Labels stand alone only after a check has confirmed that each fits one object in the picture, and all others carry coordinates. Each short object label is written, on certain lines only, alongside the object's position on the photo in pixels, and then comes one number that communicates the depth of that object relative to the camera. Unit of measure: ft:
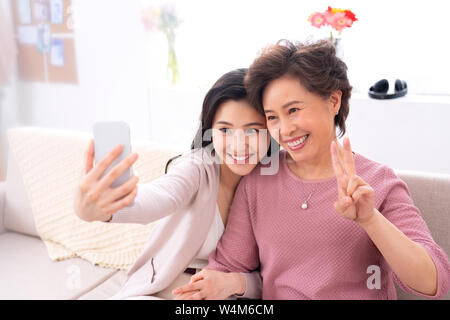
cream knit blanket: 5.38
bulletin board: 11.47
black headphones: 7.73
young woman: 3.50
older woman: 3.33
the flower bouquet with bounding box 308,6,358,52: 8.08
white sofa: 3.90
